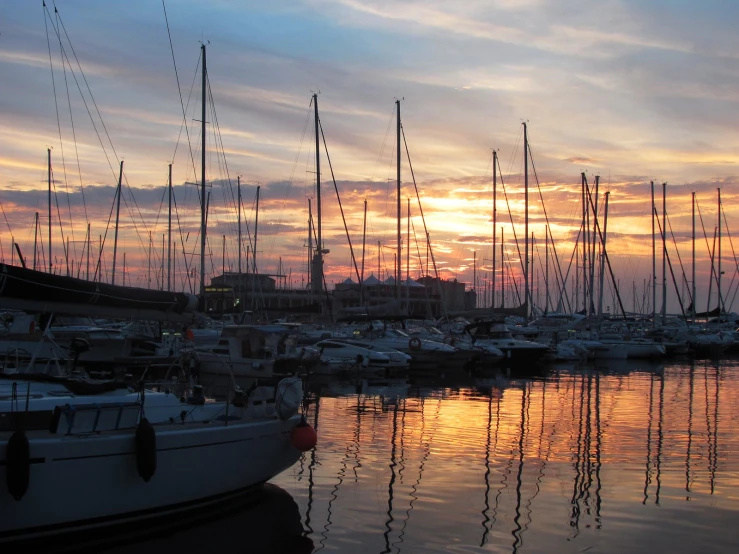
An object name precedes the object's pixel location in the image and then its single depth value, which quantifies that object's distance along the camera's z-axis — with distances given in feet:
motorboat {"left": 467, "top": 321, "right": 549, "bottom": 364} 159.84
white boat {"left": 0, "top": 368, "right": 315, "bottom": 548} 31.27
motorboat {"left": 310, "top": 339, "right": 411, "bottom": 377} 125.18
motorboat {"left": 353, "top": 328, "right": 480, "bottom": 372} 142.10
